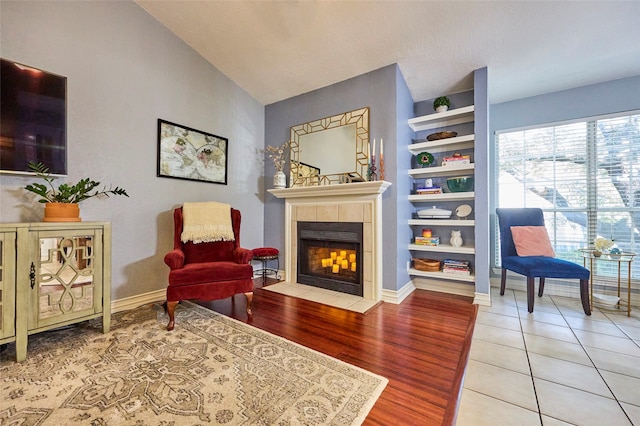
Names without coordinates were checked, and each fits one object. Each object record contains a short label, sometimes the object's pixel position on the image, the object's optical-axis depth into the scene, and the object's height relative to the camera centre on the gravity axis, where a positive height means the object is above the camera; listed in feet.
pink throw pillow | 8.93 -0.95
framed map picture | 9.05 +2.38
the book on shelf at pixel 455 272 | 9.31 -2.17
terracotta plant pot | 6.02 +0.04
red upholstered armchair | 6.66 -1.63
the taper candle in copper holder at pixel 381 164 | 9.09 +1.85
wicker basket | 9.84 -2.02
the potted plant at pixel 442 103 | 9.98 +4.50
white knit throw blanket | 8.30 -0.30
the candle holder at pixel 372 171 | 9.18 +1.61
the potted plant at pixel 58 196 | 6.02 +0.46
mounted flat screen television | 6.11 +2.47
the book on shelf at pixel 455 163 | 9.27 +1.97
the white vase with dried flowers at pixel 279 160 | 11.34 +2.59
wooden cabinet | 5.09 -1.40
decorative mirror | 9.83 +2.77
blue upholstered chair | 7.53 -1.55
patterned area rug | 3.73 -3.03
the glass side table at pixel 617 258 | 7.64 -1.39
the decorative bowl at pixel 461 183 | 9.56 +1.22
